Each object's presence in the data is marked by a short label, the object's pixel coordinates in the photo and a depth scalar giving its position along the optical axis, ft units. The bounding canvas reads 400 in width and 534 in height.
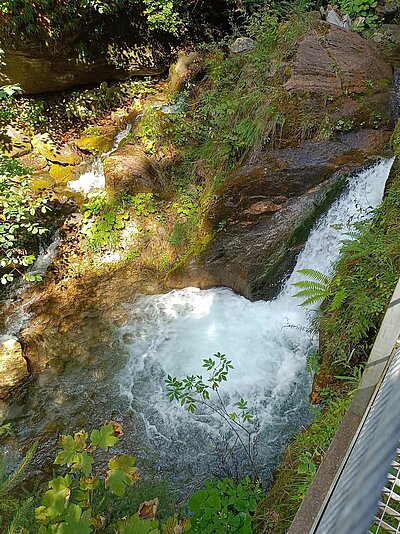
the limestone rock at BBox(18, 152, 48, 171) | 23.78
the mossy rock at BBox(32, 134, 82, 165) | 24.49
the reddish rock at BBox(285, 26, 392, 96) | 17.99
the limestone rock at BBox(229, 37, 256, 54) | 24.42
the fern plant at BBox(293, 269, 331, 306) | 11.94
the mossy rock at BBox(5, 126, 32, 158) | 23.82
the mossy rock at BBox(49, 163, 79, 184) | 23.98
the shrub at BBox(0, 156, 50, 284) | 15.98
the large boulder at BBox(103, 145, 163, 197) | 21.63
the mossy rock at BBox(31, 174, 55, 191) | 22.73
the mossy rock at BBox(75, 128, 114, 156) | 25.00
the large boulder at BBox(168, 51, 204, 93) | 26.32
